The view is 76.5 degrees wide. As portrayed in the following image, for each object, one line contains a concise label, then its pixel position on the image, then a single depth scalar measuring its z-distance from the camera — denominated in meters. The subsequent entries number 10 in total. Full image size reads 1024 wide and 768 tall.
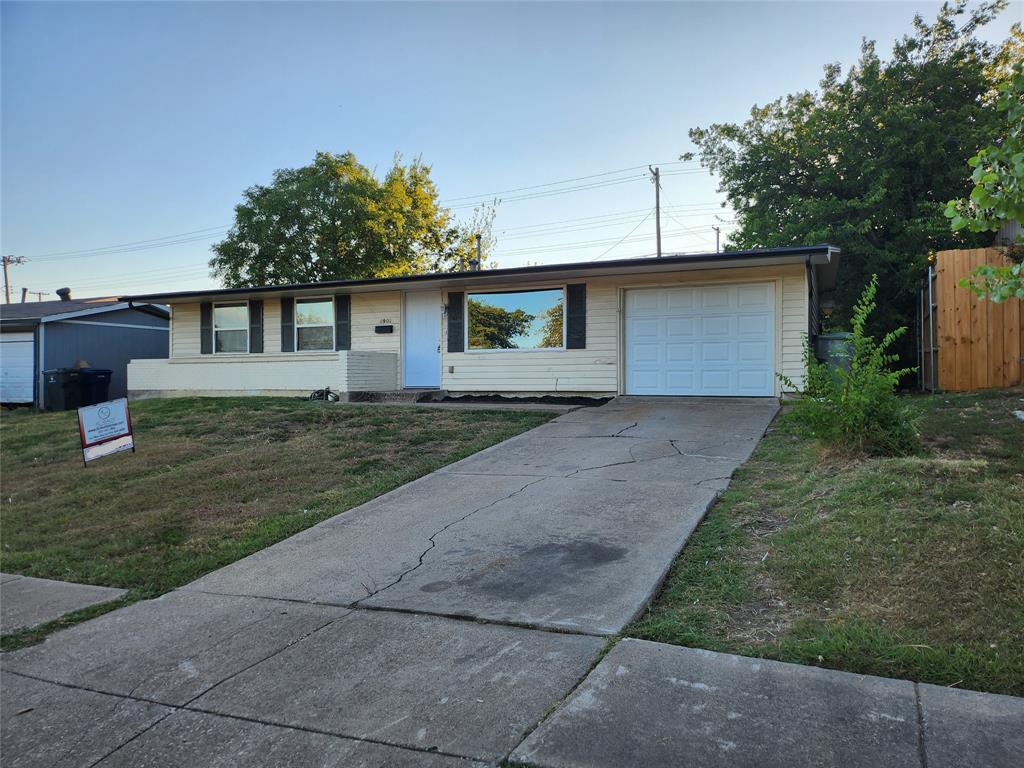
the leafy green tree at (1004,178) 3.09
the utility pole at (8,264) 50.20
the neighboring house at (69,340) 19.23
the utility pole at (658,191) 30.79
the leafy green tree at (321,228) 26.92
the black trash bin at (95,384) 17.45
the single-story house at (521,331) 11.54
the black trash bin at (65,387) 17.19
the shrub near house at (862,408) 5.44
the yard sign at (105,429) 7.15
